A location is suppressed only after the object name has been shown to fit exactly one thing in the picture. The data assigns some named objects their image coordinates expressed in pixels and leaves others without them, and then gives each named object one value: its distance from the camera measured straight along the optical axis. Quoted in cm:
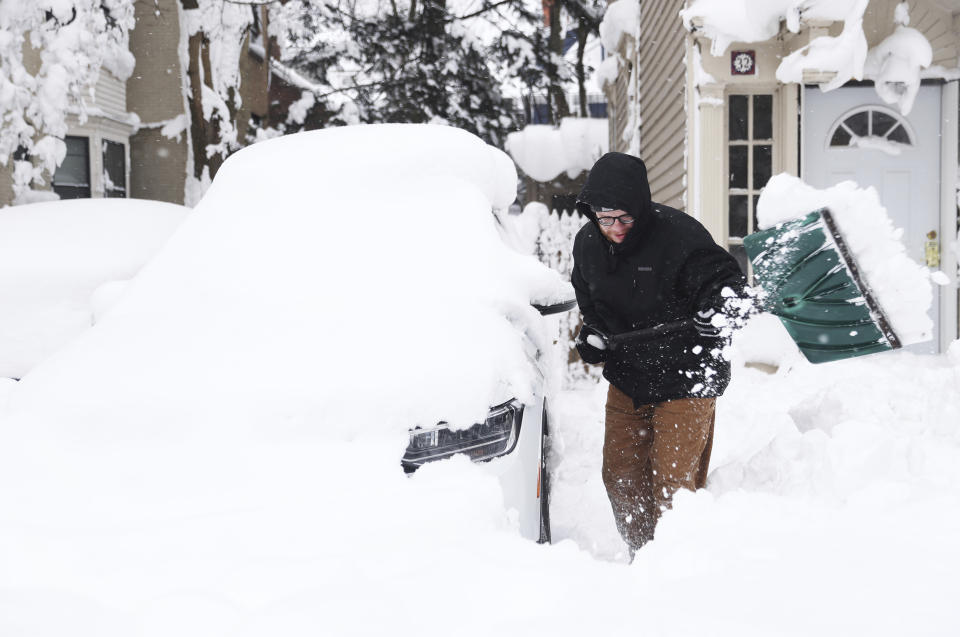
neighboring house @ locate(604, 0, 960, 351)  655
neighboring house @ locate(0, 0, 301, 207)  1516
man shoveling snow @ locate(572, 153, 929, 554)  298
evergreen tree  1752
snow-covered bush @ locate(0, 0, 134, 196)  799
